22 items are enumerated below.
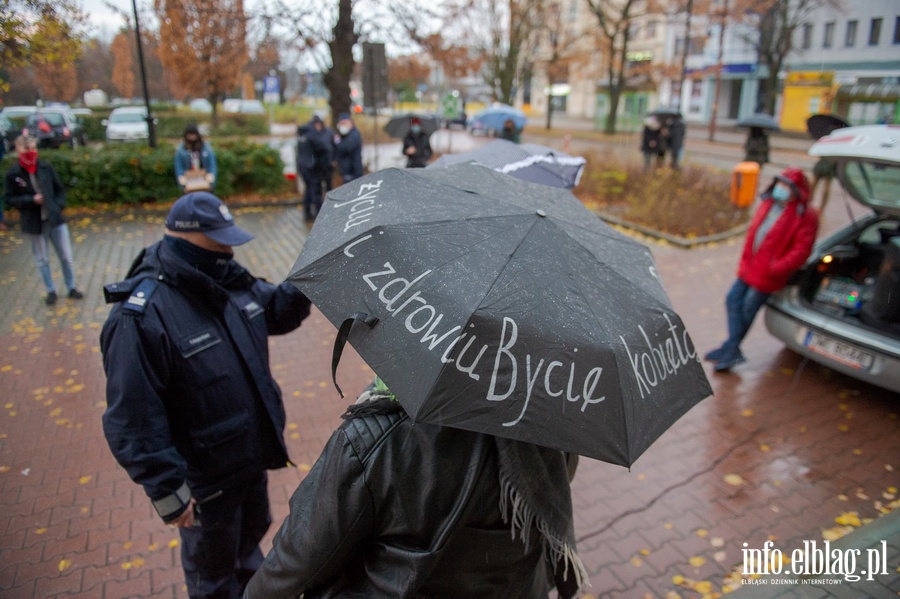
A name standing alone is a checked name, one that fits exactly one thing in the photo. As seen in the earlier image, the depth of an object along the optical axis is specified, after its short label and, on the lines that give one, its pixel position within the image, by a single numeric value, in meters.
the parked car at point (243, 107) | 35.78
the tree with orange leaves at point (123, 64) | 19.77
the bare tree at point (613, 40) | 32.44
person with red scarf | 7.00
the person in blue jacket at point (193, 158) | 10.26
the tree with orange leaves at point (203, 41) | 14.97
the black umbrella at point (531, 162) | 4.50
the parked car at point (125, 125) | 22.94
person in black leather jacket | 1.61
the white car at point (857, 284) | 5.08
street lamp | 13.44
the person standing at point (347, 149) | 11.89
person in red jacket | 5.54
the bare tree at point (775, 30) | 28.65
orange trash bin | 11.88
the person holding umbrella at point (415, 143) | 13.30
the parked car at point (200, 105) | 36.12
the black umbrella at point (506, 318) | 1.57
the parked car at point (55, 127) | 16.27
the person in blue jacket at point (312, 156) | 11.56
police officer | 2.32
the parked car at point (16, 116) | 15.74
